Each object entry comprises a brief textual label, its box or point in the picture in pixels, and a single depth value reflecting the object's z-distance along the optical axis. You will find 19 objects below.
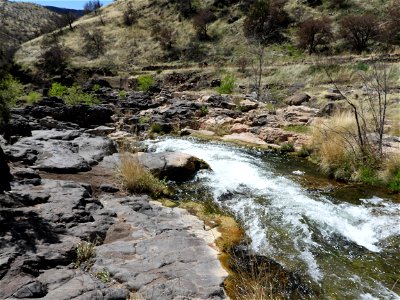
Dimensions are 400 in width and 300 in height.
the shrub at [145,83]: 31.97
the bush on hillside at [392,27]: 33.40
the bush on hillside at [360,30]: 34.94
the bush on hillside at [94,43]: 49.84
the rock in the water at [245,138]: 14.28
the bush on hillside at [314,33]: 37.84
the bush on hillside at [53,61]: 45.00
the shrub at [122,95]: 28.34
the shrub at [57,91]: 28.78
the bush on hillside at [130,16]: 55.96
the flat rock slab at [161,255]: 4.29
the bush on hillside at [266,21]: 43.72
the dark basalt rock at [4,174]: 6.79
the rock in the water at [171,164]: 9.57
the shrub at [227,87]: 26.02
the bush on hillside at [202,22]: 48.22
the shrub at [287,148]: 12.87
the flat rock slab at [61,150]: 8.99
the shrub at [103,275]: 4.36
